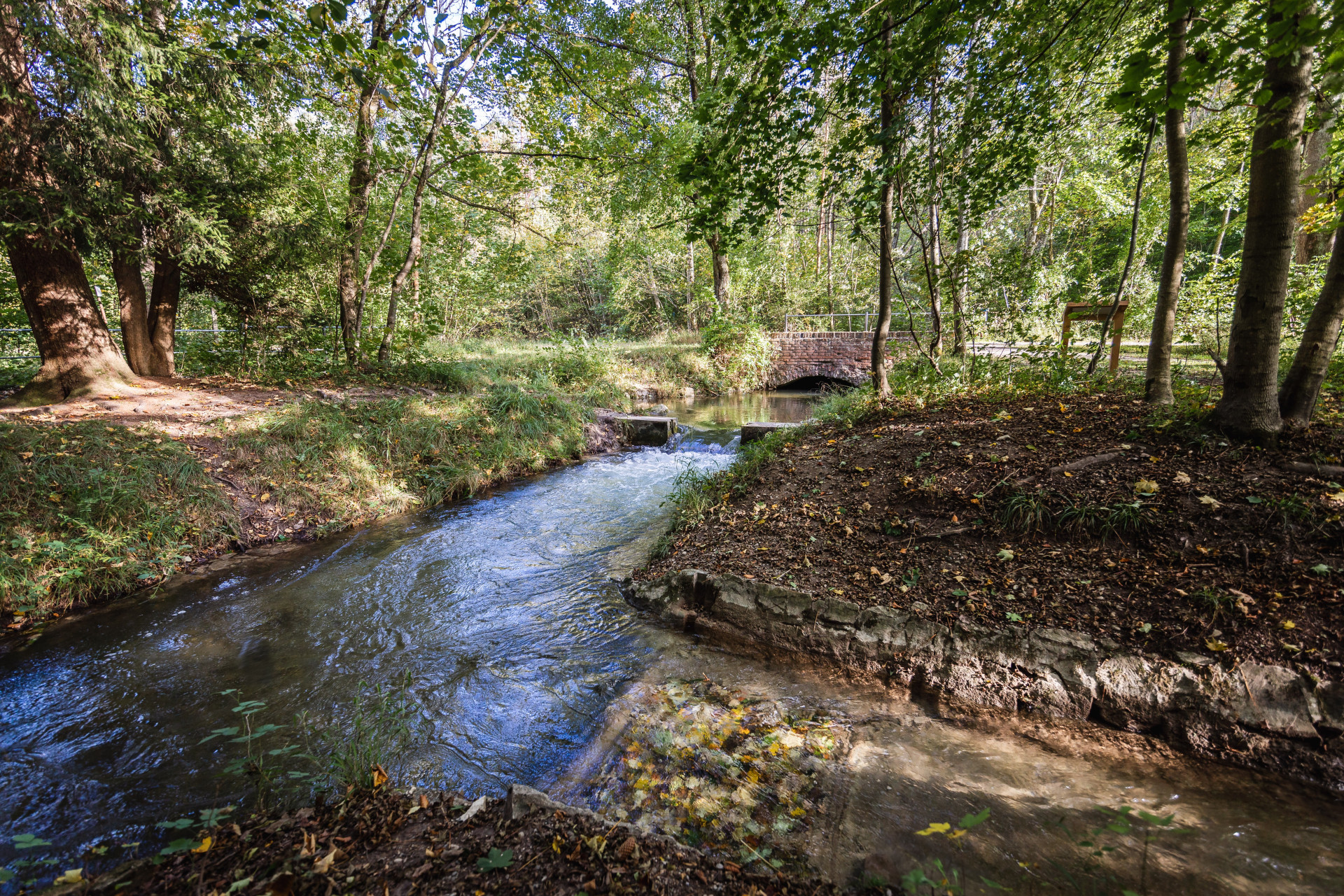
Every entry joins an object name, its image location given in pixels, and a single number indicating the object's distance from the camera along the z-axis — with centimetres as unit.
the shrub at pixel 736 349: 1606
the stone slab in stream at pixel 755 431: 915
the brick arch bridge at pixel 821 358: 1631
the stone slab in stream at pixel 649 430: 1032
